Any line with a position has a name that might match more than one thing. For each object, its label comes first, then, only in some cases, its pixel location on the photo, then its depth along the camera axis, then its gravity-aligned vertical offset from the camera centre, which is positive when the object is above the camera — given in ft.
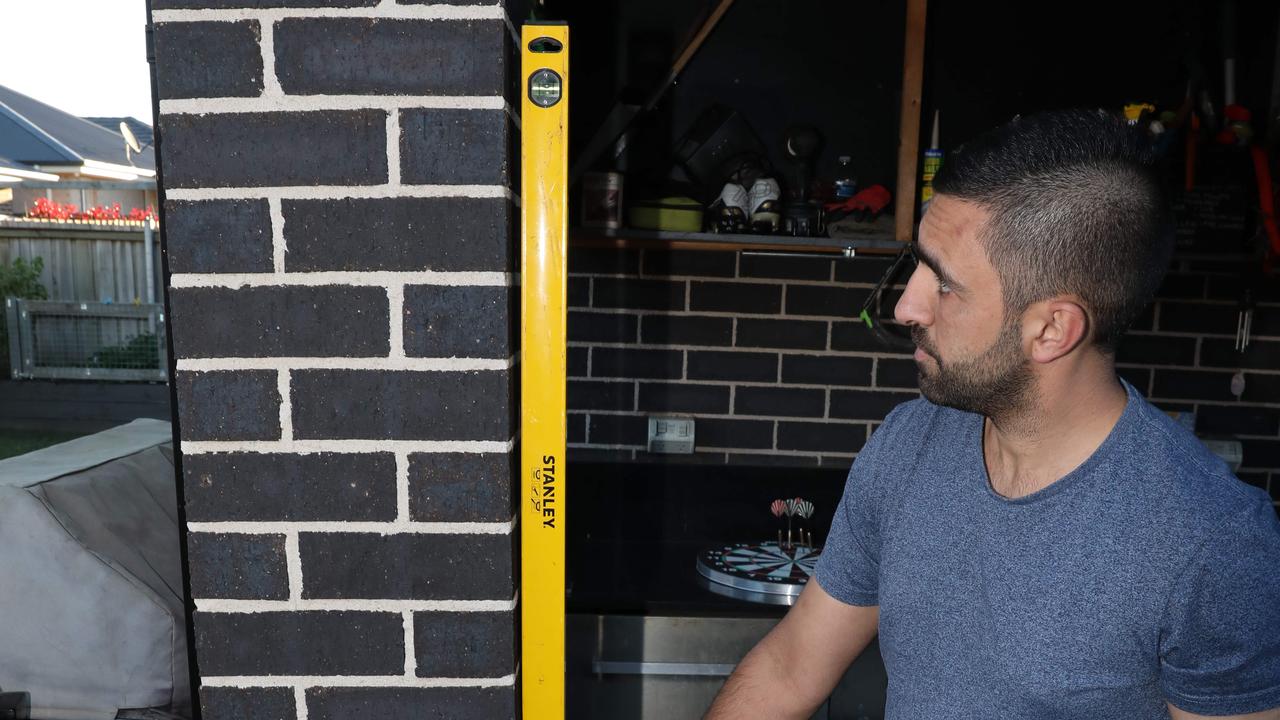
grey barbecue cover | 4.50 -1.88
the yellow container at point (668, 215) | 7.09 +0.54
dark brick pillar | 3.13 -0.27
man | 2.95 -0.81
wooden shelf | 7.00 +0.35
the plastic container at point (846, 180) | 7.50 +0.93
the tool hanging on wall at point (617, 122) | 6.72 +1.26
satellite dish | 26.47 +4.12
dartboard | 6.28 -2.26
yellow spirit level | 3.25 -0.33
